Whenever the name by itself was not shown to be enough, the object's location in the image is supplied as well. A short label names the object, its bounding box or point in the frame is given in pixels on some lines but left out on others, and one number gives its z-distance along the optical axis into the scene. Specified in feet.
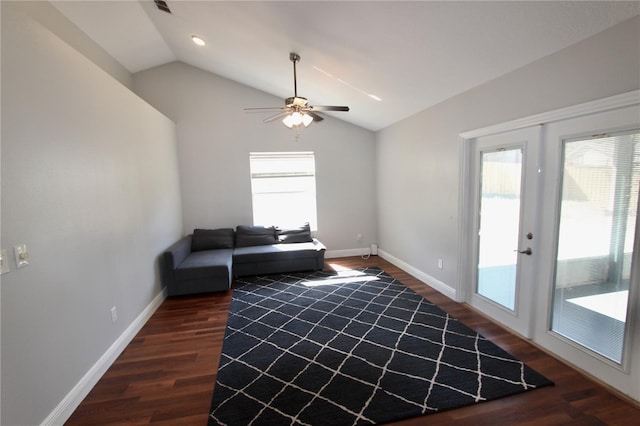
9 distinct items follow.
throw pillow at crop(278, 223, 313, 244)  17.28
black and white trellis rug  6.40
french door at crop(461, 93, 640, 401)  6.46
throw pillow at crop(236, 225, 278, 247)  16.71
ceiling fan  9.37
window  17.90
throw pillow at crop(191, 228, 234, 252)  16.03
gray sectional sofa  12.89
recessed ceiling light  12.06
